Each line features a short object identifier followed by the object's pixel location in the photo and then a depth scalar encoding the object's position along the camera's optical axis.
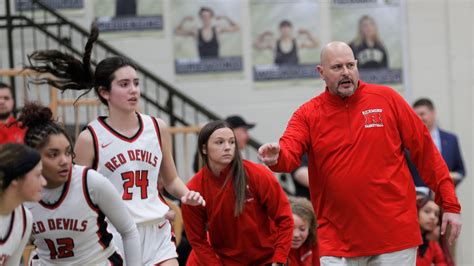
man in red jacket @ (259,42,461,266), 11.38
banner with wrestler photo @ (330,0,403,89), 22.96
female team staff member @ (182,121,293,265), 12.89
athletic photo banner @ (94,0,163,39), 22.53
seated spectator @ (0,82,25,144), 17.28
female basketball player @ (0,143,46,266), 9.05
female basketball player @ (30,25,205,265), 11.70
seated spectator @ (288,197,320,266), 14.54
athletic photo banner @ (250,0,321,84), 22.66
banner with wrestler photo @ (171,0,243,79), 22.51
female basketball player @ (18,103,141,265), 10.08
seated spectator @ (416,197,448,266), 17.17
